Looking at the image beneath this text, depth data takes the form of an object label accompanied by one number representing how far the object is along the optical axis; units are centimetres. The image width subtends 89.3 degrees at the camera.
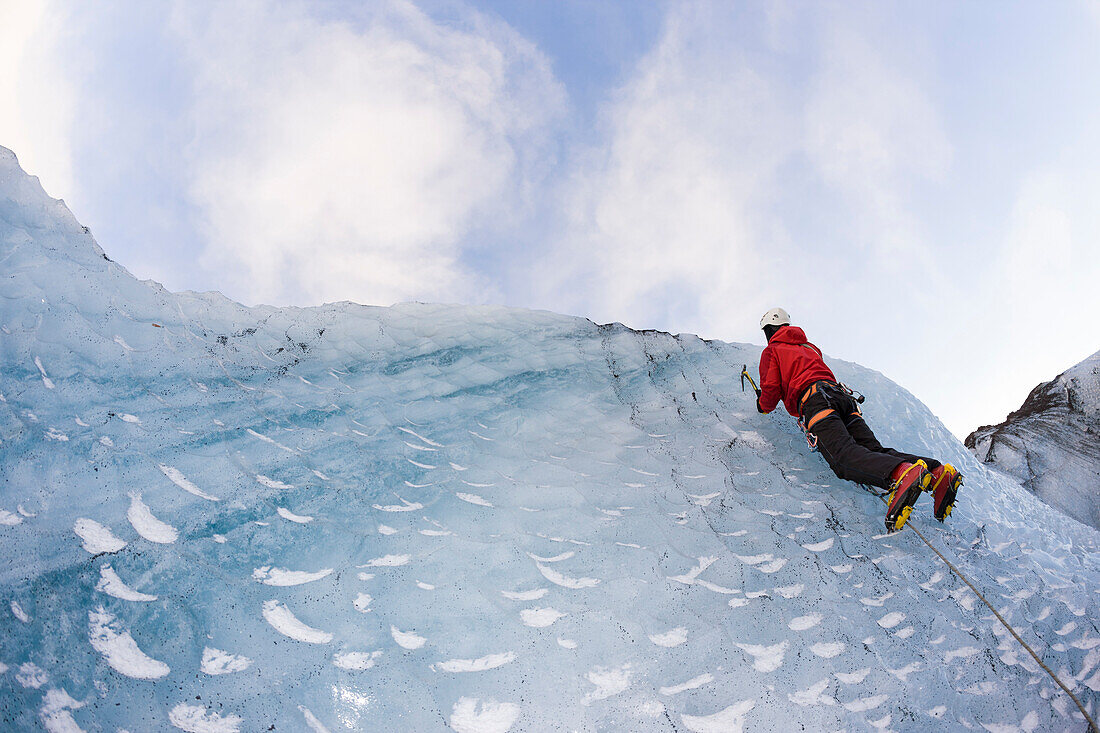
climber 294
